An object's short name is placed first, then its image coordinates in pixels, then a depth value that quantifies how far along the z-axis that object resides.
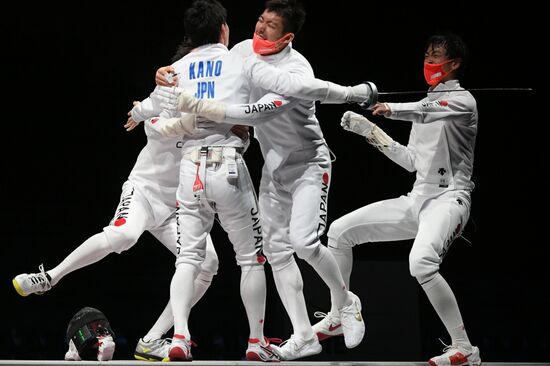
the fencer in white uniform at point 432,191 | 7.14
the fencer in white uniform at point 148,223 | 7.29
